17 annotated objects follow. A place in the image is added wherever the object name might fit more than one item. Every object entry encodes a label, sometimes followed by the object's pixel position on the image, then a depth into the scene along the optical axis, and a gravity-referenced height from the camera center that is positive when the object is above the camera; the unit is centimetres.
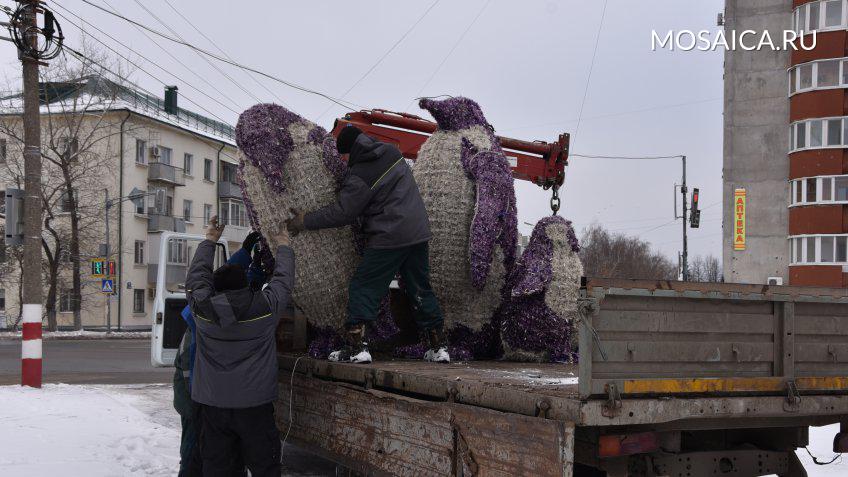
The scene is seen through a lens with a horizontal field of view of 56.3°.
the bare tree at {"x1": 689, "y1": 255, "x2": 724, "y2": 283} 6077 -126
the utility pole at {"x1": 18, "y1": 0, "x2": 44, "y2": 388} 921 +36
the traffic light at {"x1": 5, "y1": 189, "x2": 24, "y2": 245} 955 +31
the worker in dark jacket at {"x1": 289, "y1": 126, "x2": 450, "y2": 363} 474 +18
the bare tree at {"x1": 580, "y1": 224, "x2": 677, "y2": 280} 4709 -14
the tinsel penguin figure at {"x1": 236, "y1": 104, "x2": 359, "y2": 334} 498 +35
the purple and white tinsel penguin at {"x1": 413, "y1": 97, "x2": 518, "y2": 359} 507 +12
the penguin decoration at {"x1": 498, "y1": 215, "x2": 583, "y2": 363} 496 -35
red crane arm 637 +89
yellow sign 3002 +136
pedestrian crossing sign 2746 -148
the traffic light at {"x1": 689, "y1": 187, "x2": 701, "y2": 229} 2486 +125
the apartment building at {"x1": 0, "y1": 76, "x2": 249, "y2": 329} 2892 +299
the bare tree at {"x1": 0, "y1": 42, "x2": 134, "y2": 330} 2706 +279
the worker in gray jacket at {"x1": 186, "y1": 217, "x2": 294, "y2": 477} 421 -69
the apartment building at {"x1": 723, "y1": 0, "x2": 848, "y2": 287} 2642 +383
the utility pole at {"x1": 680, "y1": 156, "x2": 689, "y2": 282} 2642 -4
